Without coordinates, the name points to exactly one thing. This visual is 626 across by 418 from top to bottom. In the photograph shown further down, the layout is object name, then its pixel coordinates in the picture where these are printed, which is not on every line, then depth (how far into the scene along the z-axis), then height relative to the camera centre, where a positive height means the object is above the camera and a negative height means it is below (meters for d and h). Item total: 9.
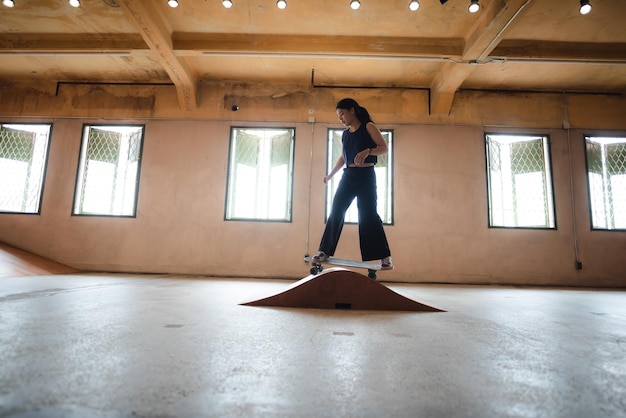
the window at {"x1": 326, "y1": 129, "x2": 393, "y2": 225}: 6.09 +1.37
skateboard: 2.91 -0.17
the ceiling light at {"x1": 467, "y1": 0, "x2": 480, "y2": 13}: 4.42 +3.43
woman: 2.82 +0.53
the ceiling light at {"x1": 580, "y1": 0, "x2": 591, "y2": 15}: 4.31 +3.39
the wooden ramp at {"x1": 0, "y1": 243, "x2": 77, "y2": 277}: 4.67 -0.45
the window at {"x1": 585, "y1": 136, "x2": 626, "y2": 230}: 6.07 +1.44
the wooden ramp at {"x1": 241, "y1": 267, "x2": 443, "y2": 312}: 2.29 -0.36
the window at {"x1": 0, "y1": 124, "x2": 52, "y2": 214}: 6.33 +1.47
